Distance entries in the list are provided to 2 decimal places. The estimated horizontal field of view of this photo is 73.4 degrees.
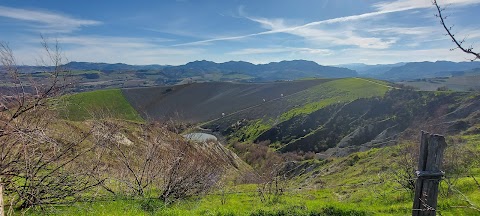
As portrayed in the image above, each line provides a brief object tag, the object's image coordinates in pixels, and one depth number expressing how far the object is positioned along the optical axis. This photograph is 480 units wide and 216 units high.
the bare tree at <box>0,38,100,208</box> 7.19
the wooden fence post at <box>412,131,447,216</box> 5.79
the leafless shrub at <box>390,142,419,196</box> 14.73
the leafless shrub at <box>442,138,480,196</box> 19.53
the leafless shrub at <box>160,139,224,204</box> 14.15
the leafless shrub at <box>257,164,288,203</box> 15.07
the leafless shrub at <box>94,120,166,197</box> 13.67
